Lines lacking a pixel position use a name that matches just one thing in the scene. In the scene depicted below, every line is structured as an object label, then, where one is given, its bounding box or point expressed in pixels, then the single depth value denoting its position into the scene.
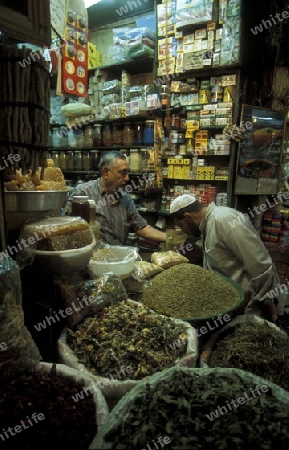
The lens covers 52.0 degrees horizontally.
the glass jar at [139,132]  4.33
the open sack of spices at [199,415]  0.87
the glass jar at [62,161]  5.11
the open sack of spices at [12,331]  1.02
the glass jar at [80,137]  4.93
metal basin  1.26
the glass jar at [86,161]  4.88
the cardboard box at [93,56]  4.75
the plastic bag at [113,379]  1.11
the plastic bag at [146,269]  1.94
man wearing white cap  2.21
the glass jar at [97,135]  4.67
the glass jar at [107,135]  4.61
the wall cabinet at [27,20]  1.01
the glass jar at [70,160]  5.04
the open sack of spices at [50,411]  0.90
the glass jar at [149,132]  4.18
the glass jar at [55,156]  5.22
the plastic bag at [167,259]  2.14
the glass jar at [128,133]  4.40
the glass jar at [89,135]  4.82
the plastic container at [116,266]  1.62
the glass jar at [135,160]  4.36
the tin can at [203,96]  3.89
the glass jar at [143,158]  4.25
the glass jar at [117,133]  4.51
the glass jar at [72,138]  4.96
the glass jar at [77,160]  4.96
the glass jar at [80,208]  1.82
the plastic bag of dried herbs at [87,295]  1.36
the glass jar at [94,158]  4.74
